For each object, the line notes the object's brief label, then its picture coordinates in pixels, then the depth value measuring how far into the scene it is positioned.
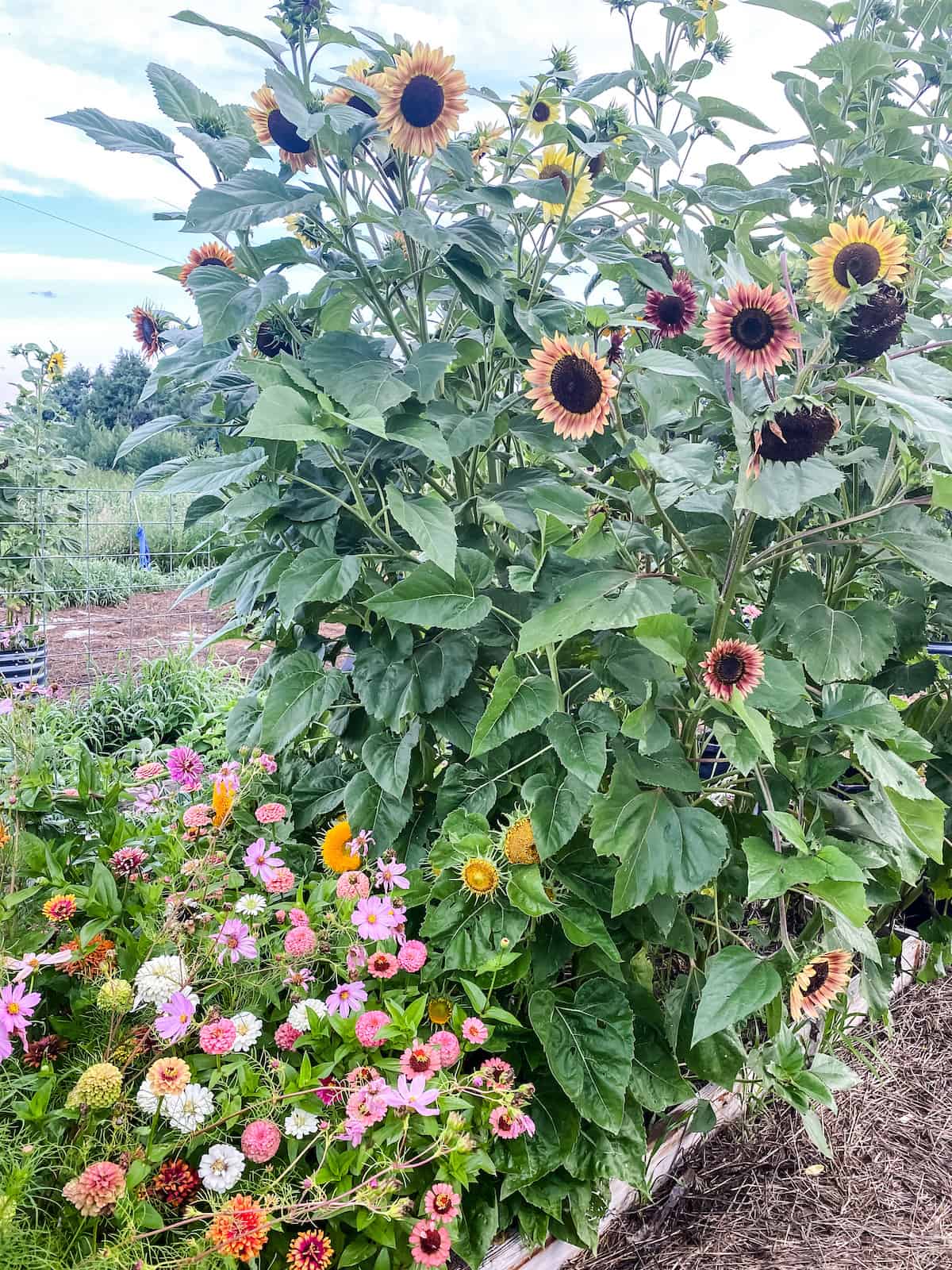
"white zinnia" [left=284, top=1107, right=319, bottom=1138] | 0.78
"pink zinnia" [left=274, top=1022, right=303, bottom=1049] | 0.86
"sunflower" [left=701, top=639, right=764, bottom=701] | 0.90
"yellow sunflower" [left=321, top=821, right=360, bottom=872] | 1.00
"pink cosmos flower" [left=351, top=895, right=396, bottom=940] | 0.88
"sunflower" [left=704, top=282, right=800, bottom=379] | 0.85
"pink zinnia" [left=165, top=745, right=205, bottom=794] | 1.17
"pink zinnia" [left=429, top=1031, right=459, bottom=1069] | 0.84
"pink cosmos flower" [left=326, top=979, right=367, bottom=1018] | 0.88
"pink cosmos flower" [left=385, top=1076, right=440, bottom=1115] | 0.75
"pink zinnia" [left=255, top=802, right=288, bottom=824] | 1.05
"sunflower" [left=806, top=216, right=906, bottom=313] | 0.92
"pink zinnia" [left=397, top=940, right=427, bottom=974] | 0.90
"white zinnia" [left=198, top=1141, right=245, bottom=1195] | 0.71
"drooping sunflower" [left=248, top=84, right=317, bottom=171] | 1.08
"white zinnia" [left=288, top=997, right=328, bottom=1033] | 0.86
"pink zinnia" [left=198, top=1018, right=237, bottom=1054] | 0.75
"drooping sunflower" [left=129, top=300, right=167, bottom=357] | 1.45
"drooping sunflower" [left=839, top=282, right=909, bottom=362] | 0.89
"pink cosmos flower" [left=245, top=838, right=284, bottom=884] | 0.95
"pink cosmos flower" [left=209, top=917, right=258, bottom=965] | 0.87
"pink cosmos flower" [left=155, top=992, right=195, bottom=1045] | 0.76
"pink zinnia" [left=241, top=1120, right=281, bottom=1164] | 0.71
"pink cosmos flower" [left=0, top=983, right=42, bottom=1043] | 0.74
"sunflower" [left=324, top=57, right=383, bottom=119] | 1.11
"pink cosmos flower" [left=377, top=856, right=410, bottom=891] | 1.02
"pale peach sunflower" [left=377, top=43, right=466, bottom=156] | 1.00
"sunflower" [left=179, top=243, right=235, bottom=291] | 1.22
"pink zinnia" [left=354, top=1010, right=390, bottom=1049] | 0.84
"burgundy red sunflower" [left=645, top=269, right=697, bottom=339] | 1.20
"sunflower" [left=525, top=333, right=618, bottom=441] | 0.95
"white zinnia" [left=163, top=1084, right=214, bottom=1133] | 0.73
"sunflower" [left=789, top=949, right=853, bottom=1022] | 0.99
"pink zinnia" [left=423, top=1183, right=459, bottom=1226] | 0.77
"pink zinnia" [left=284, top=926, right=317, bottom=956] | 0.86
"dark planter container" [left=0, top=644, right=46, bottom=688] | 3.21
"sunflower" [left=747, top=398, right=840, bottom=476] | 0.82
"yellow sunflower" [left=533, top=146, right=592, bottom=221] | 1.20
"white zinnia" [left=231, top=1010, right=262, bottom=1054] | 0.79
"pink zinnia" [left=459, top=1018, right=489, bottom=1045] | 0.87
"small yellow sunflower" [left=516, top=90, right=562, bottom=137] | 1.27
